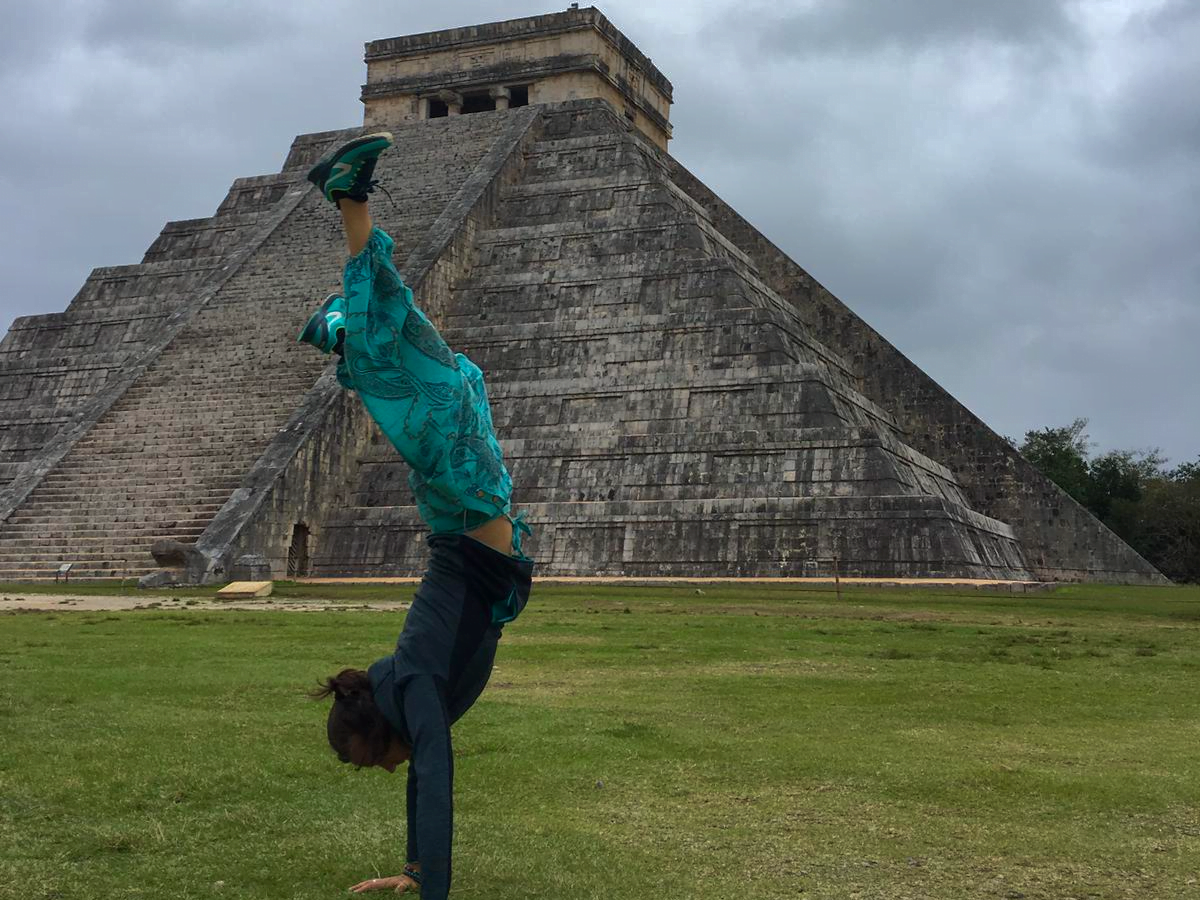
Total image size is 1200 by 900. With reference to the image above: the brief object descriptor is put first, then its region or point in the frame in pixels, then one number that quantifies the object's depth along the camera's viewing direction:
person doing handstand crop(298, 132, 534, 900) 4.27
